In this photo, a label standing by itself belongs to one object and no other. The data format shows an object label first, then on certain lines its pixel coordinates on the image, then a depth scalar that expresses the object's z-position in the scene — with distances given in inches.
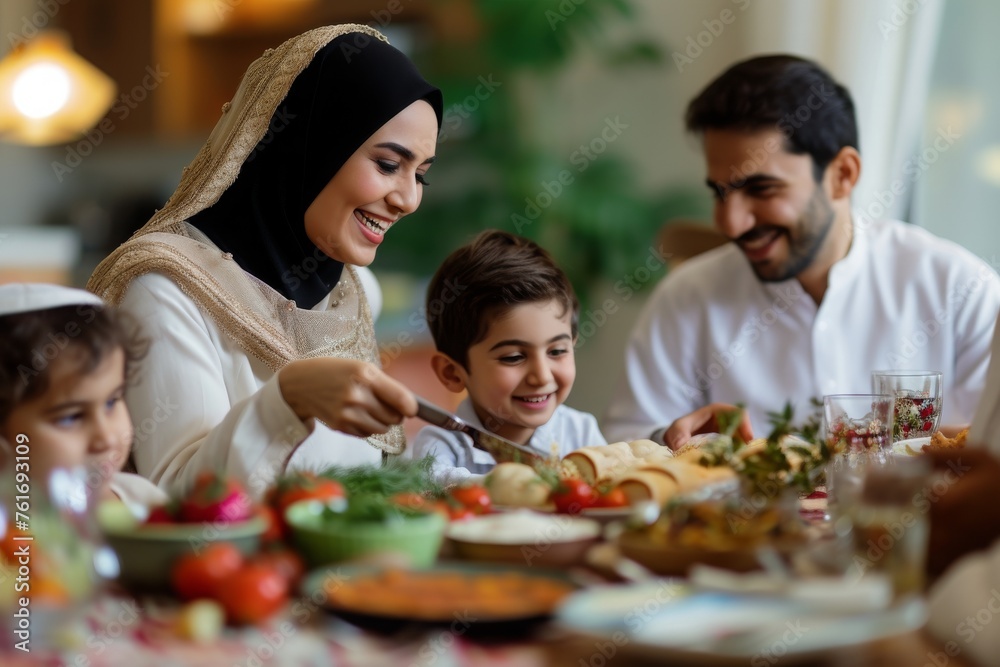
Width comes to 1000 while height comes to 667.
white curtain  148.4
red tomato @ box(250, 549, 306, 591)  39.7
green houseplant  187.9
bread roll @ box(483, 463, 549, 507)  55.1
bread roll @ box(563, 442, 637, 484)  61.4
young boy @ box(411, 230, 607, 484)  86.8
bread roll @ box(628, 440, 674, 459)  68.6
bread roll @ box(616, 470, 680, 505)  54.1
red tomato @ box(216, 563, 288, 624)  37.5
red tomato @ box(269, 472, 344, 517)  47.6
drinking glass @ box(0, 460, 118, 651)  34.9
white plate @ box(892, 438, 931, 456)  68.0
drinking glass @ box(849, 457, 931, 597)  36.9
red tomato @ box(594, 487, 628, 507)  53.1
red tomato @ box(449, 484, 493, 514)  53.3
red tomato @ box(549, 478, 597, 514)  52.9
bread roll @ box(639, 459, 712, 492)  54.2
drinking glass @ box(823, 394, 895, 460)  61.0
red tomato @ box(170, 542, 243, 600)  38.3
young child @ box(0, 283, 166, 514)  54.0
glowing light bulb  192.4
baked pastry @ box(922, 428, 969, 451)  66.3
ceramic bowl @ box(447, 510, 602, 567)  44.6
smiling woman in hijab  78.3
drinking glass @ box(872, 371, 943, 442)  68.9
